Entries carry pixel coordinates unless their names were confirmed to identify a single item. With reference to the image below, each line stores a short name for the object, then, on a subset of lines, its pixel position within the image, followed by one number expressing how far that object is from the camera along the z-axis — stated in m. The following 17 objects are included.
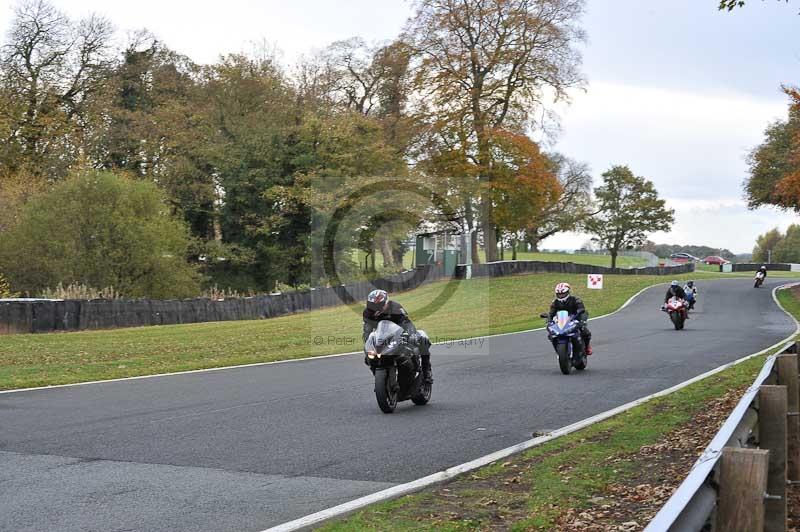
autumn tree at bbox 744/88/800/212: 63.22
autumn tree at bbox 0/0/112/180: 58.69
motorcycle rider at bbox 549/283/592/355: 18.59
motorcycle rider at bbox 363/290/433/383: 13.28
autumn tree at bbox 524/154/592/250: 105.44
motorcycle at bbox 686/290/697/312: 35.19
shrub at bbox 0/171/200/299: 44.53
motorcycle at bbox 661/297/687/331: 30.91
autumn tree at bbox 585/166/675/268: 104.75
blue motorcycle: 18.31
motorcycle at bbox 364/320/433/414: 12.97
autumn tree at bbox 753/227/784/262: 174.50
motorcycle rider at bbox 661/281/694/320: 30.91
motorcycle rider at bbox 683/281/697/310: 35.61
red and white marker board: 52.33
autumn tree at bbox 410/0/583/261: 60.69
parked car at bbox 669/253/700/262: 124.86
